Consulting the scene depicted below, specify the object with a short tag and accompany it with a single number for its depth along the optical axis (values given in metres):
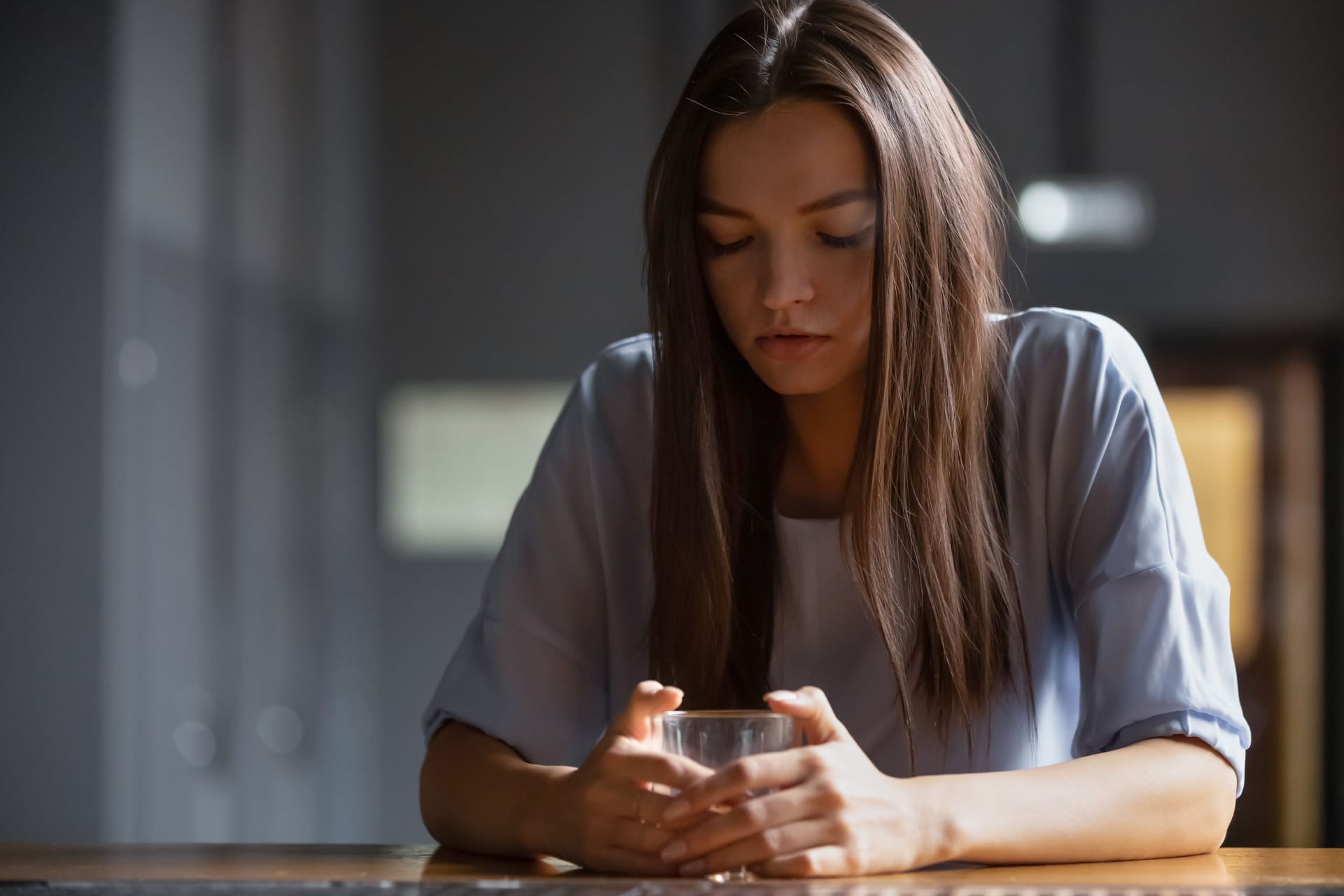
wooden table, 2.10
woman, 2.30
